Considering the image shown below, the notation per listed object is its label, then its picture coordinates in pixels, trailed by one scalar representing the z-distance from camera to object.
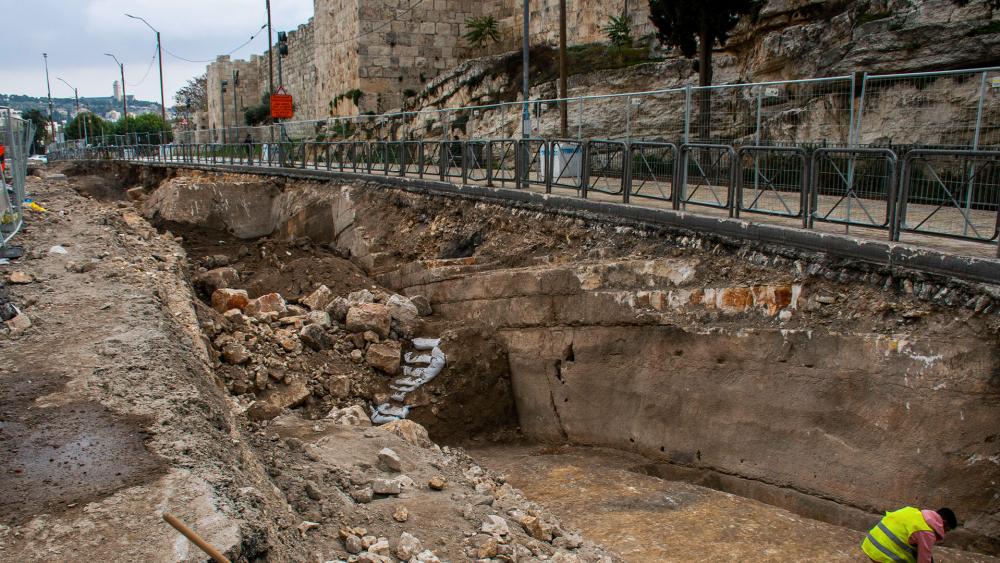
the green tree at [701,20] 17.00
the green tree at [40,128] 79.06
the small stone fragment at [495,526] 5.76
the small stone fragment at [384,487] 6.20
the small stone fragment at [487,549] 5.37
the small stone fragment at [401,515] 5.61
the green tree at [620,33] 25.86
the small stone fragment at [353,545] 4.83
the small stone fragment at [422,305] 12.59
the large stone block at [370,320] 11.68
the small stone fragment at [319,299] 12.89
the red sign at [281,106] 35.25
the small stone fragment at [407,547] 4.97
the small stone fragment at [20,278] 8.12
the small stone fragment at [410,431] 8.43
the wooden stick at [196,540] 3.28
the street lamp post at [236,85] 53.85
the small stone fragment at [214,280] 13.74
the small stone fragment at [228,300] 12.20
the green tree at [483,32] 32.75
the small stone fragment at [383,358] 11.15
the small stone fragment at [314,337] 11.07
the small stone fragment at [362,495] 5.95
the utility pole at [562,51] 18.41
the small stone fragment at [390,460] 6.89
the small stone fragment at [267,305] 12.03
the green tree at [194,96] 70.29
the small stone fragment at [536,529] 6.20
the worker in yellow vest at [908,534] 5.60
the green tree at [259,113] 50.97
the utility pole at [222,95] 55.62
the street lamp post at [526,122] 16.38
